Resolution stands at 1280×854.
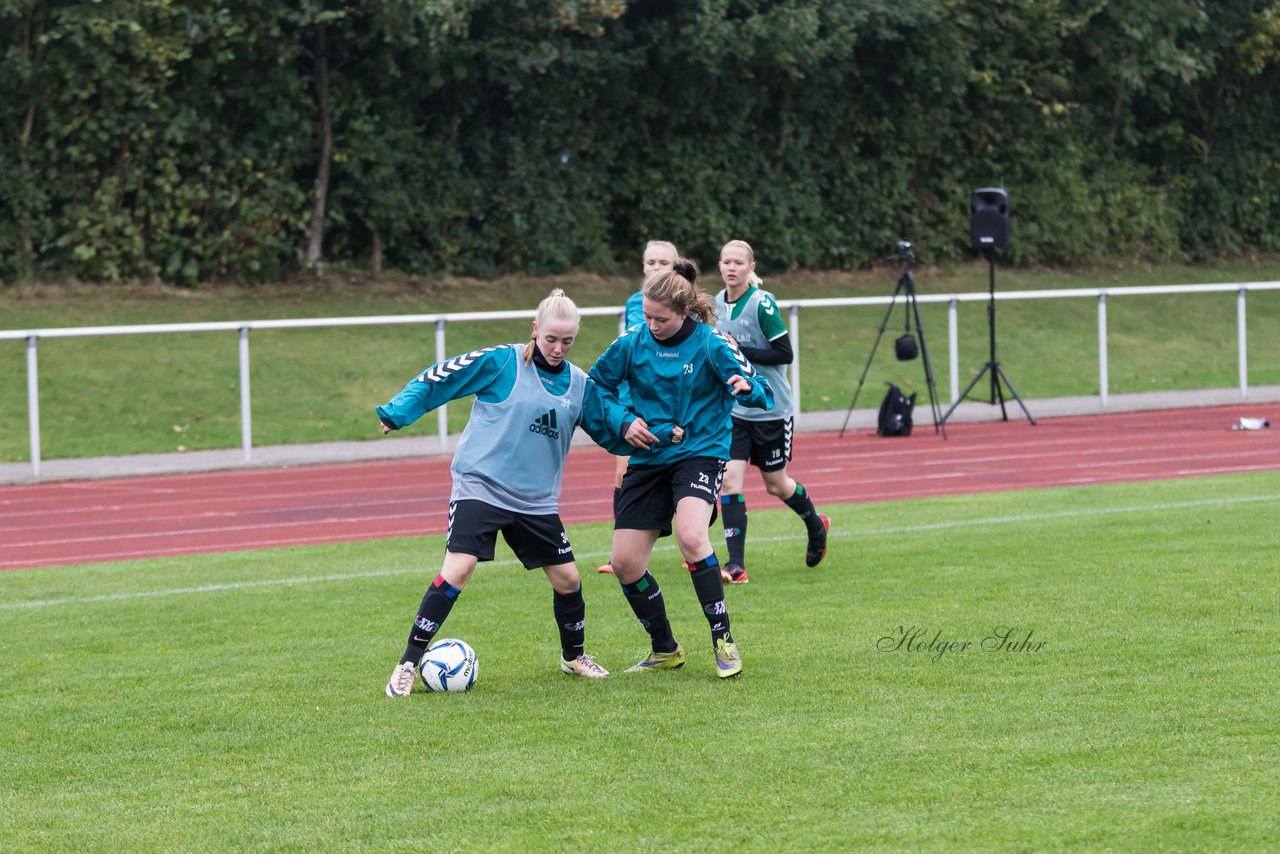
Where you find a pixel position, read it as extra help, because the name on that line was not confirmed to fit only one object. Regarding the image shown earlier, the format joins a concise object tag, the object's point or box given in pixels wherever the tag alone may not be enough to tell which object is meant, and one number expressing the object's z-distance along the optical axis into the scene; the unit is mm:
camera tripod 36562
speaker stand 38250
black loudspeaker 40687
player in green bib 19516
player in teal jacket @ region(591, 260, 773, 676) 14867
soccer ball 14344
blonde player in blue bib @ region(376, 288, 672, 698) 14297
